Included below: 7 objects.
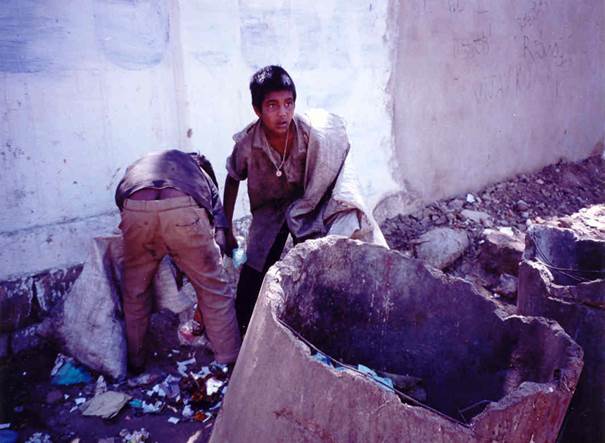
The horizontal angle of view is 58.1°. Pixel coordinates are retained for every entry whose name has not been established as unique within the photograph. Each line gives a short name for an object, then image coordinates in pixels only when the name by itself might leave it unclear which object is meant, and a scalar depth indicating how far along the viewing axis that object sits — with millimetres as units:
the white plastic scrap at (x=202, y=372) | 3318
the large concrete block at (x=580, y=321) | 2422
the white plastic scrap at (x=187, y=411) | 3028
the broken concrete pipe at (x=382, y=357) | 1433
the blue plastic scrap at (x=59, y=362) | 3248
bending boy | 2854
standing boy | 3000
